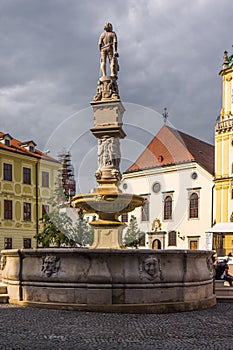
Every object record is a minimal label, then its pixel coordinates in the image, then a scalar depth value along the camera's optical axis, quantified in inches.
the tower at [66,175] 1446.7
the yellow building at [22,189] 1477.6
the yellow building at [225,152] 1689.2
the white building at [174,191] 1760.6
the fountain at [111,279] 321.4
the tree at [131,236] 1282.0
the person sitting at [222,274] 494.0
